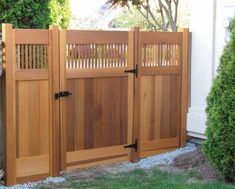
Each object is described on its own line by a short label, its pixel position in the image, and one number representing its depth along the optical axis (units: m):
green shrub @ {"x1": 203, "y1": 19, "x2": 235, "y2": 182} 4.86
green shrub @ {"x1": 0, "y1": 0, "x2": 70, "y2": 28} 5.22
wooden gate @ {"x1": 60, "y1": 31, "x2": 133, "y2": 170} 5.41
